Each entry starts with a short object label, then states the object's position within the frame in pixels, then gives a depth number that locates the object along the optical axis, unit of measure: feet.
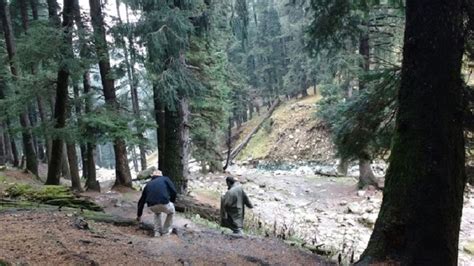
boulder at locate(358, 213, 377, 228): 44.90
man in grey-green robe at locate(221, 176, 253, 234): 30.96
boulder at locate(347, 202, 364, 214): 49.49
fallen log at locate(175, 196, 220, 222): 38.60
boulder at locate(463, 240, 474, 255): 36.94
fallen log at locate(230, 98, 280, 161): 138.78
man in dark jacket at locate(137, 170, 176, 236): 26.58
